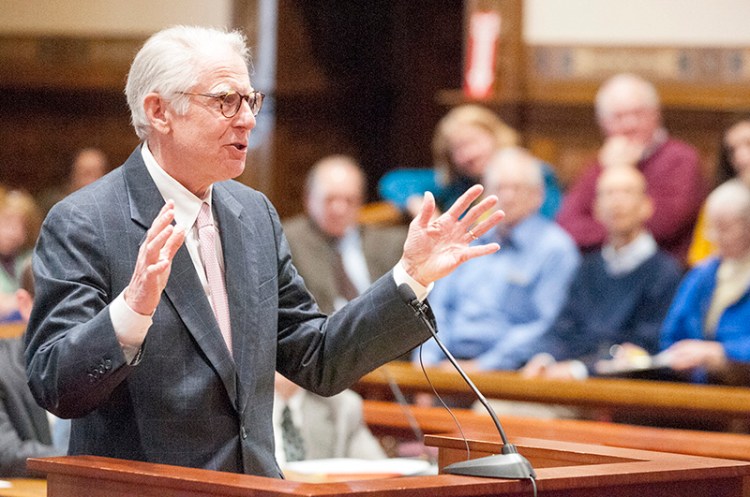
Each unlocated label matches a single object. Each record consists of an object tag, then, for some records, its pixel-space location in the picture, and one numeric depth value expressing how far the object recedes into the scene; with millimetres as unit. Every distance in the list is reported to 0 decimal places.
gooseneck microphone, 3918
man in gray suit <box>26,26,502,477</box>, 4305
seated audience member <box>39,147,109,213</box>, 15266
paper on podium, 6730
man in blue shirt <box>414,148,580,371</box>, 10625
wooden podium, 3686
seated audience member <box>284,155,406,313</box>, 11820
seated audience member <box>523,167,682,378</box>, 10234
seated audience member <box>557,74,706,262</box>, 11523
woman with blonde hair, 11961
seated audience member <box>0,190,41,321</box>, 14375
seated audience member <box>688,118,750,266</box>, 11211
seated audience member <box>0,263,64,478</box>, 6789
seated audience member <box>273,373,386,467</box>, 8250
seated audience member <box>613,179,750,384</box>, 9266
